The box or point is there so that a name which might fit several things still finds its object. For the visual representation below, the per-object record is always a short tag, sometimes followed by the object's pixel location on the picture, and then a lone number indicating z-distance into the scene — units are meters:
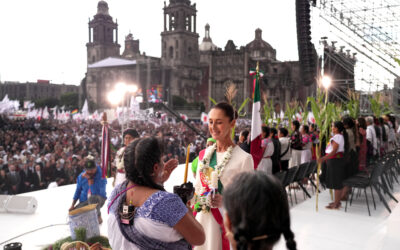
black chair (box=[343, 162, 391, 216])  5.73
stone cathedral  50.32
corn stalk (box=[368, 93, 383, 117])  9.79
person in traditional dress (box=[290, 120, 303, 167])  8.07
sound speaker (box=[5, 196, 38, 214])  6.04
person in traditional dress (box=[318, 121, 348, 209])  5.90
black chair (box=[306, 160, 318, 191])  7.36
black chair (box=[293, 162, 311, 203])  6.70
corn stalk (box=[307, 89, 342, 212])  5.98
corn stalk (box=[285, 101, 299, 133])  9.97
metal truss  15.85
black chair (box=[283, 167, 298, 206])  6.33
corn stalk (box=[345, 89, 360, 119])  9.56
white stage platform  4.58
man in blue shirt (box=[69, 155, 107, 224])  4.97
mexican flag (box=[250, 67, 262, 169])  3.53
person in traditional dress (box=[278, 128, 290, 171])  7.12
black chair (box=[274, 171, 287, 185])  6.23
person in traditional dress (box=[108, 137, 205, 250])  1.68
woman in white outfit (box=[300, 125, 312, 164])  8.34
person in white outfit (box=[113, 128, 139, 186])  4.56
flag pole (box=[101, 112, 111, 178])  6.06
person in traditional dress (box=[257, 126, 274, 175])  6.36
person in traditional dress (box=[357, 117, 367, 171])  7.17
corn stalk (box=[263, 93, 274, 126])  9.09
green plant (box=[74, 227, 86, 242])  3.71
